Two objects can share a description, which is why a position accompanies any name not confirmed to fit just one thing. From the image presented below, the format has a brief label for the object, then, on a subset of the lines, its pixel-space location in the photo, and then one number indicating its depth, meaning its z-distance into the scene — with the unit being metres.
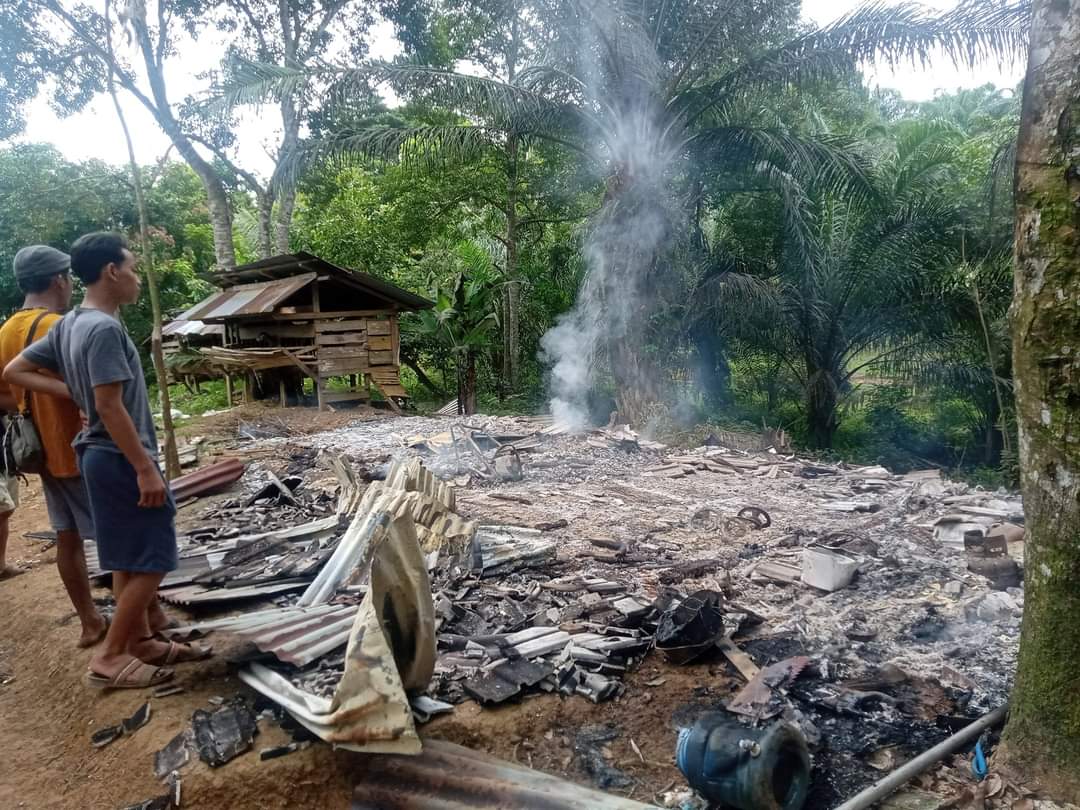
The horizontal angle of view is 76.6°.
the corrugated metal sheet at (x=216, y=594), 3.97
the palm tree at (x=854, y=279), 11.86
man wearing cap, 3.26
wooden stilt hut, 12.91
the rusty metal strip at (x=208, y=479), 6.67
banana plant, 15.16
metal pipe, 2.32
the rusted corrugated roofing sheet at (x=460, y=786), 2.38
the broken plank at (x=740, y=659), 3.28
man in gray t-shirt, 2.76
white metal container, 4.32
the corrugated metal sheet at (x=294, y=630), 3.15
